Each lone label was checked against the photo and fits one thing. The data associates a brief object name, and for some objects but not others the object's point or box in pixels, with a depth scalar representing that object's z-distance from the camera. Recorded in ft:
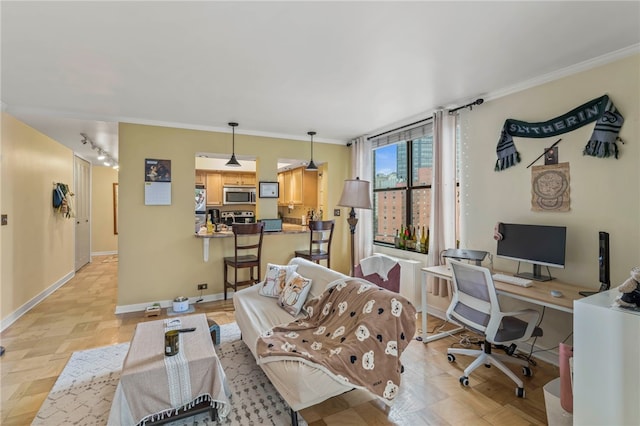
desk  6.77
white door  20.18
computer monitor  8.10
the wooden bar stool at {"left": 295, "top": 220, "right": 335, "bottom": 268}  14.64
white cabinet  4.59
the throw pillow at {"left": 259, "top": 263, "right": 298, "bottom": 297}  10.16
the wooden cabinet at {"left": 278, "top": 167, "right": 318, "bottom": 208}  20.80
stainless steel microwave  21.21
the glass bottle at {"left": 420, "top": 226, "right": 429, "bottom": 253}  13.04
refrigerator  16.20
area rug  6.48
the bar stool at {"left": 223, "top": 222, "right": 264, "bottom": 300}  13.29
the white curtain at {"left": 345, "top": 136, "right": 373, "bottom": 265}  16.05
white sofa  5.66
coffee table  5.72
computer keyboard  8.07
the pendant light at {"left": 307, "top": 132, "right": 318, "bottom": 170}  15.66
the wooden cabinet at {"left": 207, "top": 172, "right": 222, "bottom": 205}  21.94
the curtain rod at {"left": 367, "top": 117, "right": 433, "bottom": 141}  12.74
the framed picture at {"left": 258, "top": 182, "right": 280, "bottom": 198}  15.64
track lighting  15.85
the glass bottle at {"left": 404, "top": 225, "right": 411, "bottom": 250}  13.98
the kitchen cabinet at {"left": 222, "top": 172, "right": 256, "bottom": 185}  22.52
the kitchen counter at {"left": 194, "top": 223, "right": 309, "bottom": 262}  14.12
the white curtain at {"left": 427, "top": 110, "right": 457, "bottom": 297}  11.30
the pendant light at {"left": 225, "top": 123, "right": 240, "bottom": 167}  14.08
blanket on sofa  6.05
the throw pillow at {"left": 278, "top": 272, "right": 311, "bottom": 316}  9.02
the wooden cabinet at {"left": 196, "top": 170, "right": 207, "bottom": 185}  21.79
